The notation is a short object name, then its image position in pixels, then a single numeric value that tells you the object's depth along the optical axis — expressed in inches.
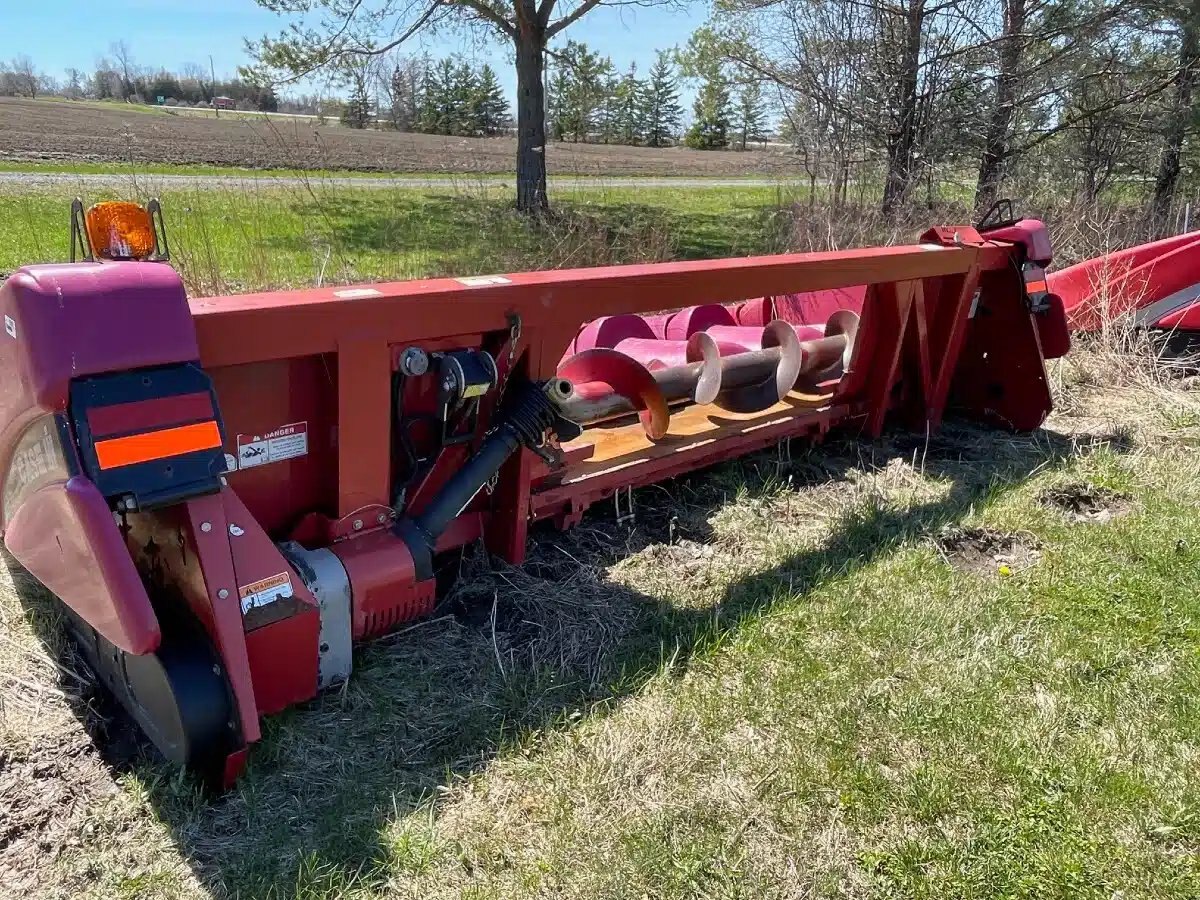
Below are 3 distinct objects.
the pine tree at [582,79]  511.5
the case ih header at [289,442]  72.6
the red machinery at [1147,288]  225.3
